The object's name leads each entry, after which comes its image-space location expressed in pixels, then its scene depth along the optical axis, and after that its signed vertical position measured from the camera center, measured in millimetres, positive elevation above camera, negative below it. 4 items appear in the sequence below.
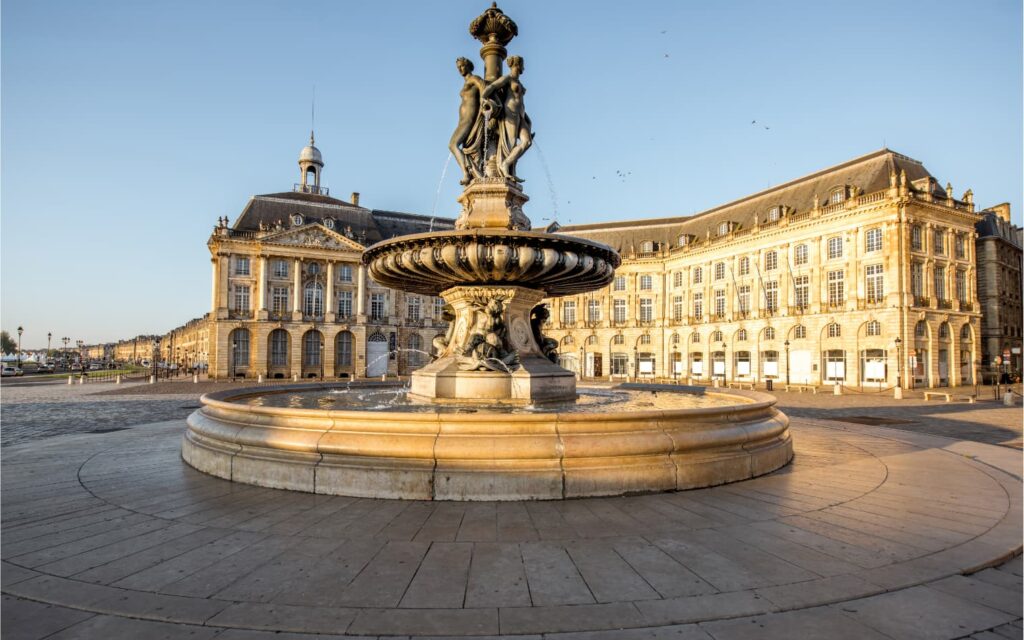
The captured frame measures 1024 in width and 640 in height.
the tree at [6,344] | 135050 -27
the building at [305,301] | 52938 +4704
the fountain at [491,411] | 5441 -905
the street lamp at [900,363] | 35750 -1262
